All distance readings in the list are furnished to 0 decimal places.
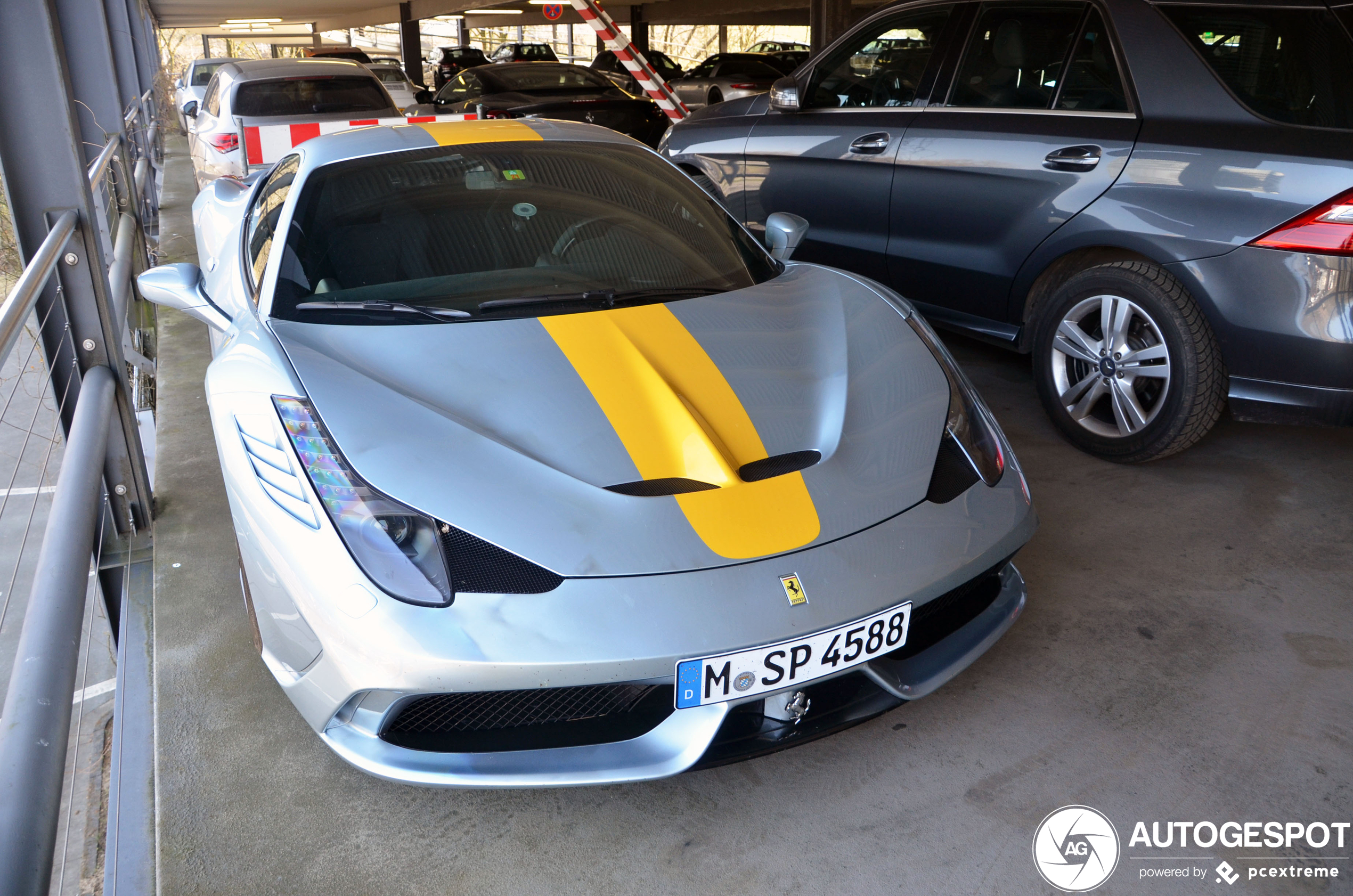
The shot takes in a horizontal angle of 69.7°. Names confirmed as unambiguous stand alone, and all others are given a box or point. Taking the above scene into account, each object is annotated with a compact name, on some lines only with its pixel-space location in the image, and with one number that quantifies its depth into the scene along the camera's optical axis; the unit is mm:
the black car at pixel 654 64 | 22188
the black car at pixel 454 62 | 26516
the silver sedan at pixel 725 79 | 15867
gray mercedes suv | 2873
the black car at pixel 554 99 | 9719
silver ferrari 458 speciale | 1698
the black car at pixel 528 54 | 27875
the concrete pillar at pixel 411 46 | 32531
